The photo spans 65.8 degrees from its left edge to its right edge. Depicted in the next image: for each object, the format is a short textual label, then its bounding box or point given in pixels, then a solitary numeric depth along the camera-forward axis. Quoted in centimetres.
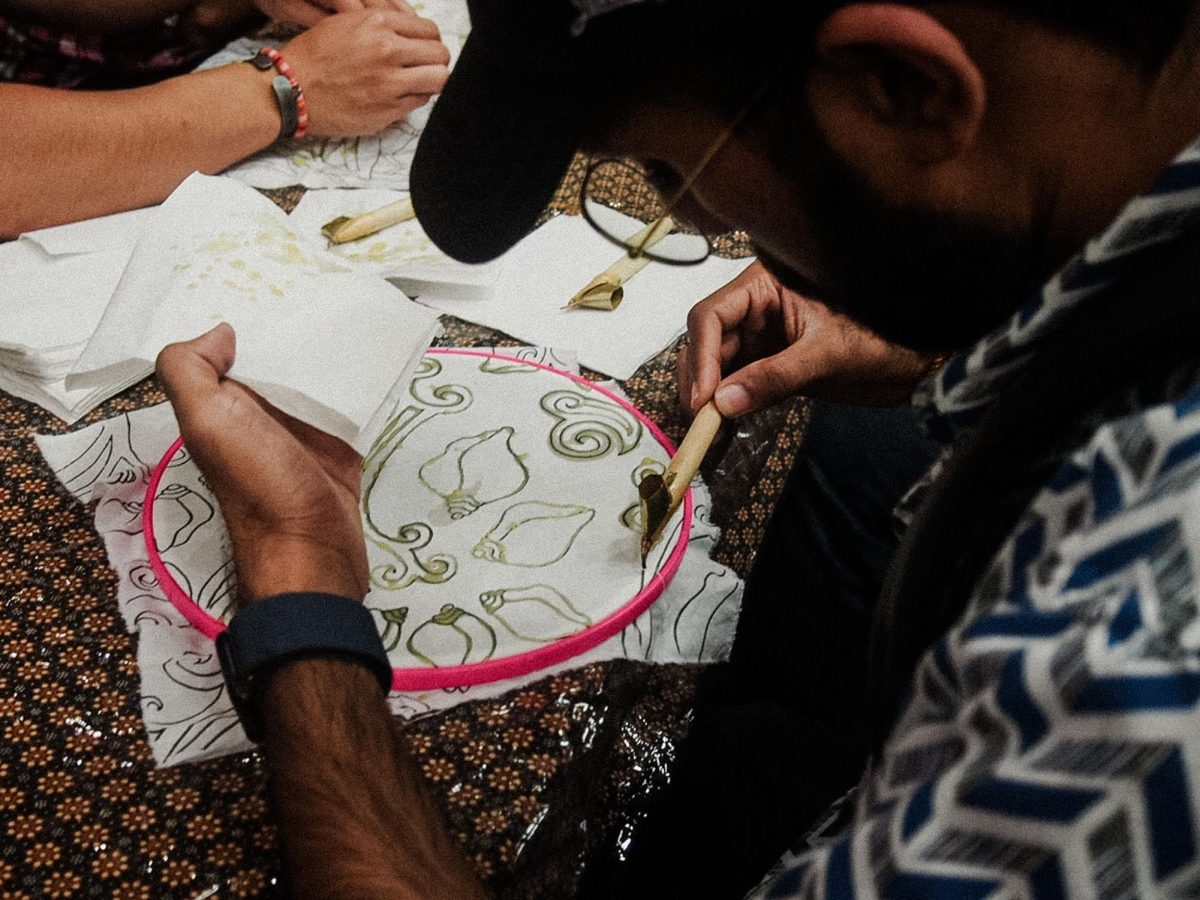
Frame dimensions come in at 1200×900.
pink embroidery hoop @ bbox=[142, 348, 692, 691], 60
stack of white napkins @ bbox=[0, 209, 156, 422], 79
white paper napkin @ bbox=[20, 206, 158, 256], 93
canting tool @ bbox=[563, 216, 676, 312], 97
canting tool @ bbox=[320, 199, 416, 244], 102
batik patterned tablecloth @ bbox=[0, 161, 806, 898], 50
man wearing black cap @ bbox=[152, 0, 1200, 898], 32
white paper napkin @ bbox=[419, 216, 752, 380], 93
